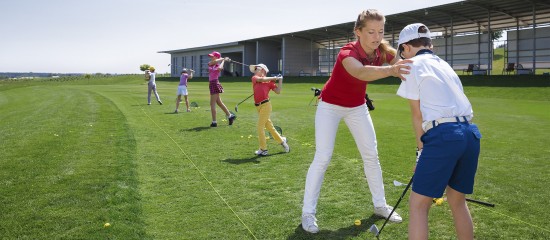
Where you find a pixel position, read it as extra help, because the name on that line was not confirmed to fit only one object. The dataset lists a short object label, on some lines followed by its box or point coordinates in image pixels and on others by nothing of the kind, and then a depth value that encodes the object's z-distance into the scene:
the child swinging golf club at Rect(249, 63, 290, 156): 9.39
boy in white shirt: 3.34
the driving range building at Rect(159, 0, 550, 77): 39.84
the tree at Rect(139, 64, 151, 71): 130.30
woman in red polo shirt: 4.54
